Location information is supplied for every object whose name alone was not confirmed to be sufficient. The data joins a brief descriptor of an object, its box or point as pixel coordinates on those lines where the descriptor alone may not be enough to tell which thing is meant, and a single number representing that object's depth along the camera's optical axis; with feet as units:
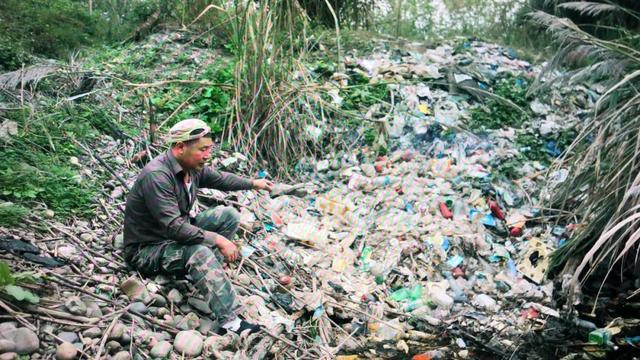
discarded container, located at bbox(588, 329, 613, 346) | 10.61
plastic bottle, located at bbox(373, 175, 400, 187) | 15.75
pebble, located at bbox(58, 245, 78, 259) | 9.67
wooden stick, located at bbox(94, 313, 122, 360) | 7.77
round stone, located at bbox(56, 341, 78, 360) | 7.47
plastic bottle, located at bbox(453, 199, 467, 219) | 14.28
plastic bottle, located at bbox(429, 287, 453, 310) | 11.85
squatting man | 9.12
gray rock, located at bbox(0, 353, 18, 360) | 7.02
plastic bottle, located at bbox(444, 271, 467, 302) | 12.19
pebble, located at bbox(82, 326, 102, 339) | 8.11
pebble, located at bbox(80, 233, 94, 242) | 10.36
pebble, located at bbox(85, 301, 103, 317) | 8.52
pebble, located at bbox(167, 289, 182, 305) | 9.58
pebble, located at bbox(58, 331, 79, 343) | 7.88
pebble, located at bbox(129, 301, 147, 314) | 9.00
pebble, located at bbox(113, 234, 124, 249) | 10.56
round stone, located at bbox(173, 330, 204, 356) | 8.64
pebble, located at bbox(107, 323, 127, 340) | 8.23
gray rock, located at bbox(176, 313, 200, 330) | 9.14
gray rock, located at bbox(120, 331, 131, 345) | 8.34
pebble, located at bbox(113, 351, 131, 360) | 7.92
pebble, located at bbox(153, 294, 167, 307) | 9.41
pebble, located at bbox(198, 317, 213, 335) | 9.29
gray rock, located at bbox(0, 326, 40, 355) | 7.33
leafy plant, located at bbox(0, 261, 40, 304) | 7.63
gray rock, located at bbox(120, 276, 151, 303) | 9.27
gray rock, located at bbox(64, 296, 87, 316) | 8.34
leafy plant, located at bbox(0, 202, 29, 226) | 9.75
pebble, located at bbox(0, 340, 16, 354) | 7.16
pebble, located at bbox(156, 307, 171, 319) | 9.20
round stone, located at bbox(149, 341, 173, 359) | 8.38
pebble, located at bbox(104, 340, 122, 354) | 8.06
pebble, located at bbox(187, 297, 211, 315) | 9.67
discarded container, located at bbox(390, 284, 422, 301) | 12.08
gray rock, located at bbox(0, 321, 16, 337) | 7.35
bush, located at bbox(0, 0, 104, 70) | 19.77
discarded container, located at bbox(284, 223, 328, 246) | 13.20
